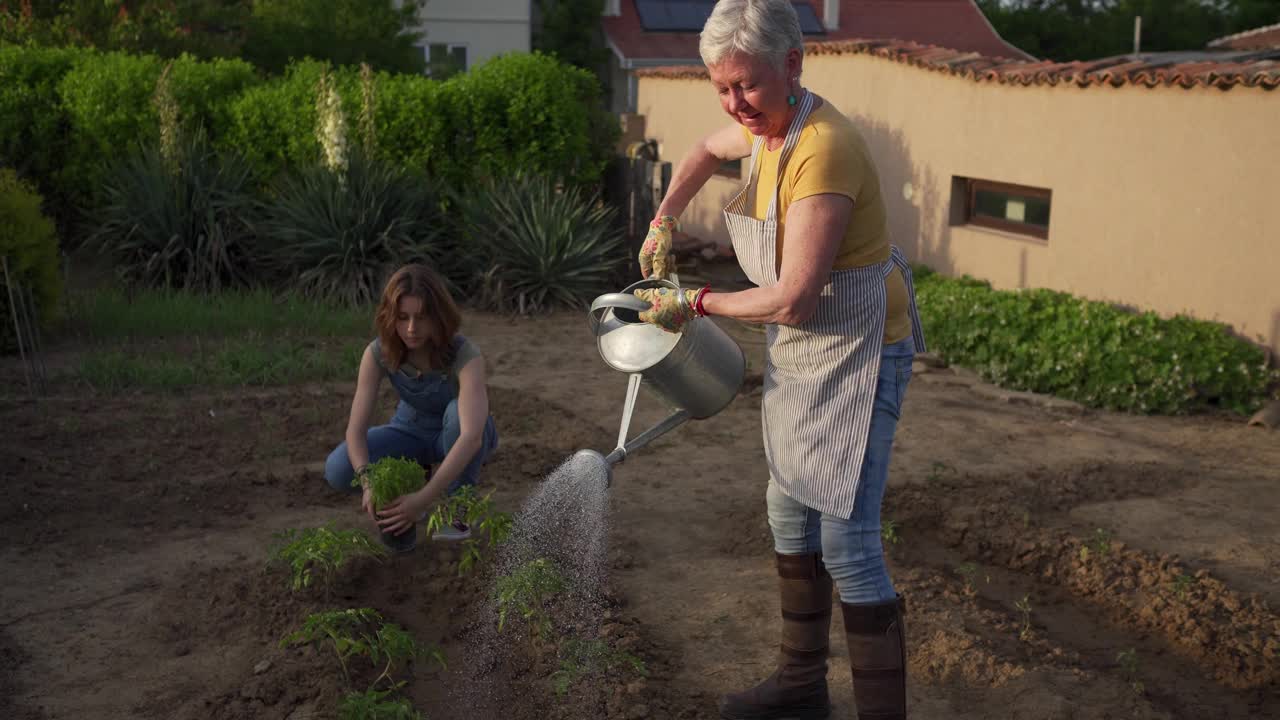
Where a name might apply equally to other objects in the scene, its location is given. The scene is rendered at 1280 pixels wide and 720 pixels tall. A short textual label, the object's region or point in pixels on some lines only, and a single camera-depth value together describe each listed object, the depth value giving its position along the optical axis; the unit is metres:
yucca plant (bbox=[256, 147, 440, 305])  9.57
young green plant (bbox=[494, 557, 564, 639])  3.70
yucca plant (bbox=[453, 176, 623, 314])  9.79
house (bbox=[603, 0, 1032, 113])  28.73
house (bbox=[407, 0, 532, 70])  27.17
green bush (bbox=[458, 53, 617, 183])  11.05
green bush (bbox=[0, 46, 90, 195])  11.23
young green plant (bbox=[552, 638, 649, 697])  3.43
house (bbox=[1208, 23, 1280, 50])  20.12
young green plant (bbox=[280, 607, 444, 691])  3.37
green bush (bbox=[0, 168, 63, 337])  7.33
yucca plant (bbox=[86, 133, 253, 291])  9.70
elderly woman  2.66
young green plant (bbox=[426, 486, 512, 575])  4.00
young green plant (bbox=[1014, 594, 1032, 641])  3.85
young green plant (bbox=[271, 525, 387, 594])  3.71
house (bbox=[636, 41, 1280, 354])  7.61
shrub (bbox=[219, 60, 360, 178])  10.78
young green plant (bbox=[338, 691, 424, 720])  3.09
